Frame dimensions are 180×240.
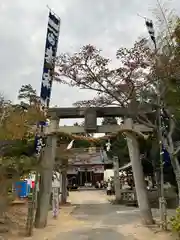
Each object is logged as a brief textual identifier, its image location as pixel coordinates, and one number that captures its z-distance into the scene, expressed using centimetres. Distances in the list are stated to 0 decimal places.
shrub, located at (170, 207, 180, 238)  367
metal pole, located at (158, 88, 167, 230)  514
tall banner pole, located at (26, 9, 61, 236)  582
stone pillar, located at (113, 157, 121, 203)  1198
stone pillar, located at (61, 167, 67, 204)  1219
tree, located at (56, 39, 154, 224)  554
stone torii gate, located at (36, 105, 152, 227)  582
